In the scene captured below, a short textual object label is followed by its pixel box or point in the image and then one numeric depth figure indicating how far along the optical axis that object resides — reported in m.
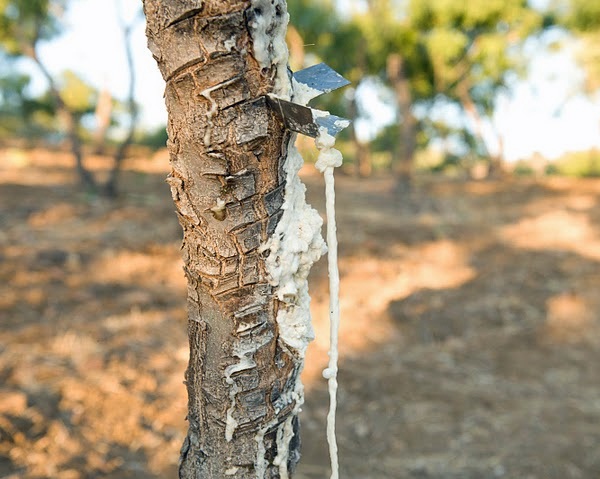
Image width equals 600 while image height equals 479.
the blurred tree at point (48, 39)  6.41
